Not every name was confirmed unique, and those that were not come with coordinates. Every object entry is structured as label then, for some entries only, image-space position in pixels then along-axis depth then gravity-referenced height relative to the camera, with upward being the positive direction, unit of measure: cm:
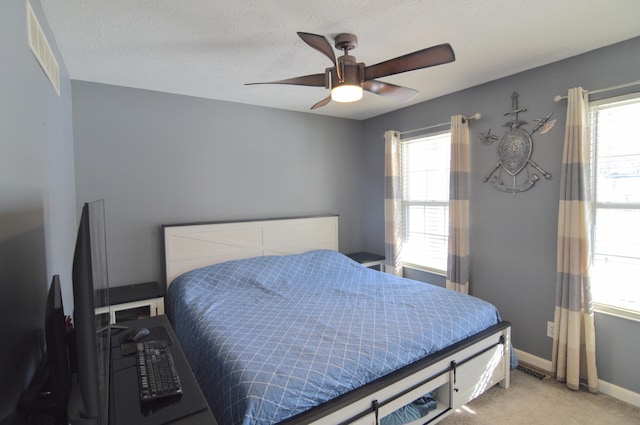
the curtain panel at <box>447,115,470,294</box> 308 -2
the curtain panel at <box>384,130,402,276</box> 376 -4
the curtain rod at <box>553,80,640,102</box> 213 +72
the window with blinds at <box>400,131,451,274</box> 343 -4
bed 148 -80
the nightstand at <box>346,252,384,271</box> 386 -75
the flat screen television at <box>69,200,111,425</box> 73 -29
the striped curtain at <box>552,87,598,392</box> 230 -43
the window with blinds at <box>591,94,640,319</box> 221 -8
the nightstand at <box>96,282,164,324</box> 253 -79
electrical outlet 260 -109
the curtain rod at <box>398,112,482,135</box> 300 +74
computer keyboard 122 -72
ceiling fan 168 +74
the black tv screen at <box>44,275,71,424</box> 84 -41
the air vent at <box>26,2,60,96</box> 133 +72
